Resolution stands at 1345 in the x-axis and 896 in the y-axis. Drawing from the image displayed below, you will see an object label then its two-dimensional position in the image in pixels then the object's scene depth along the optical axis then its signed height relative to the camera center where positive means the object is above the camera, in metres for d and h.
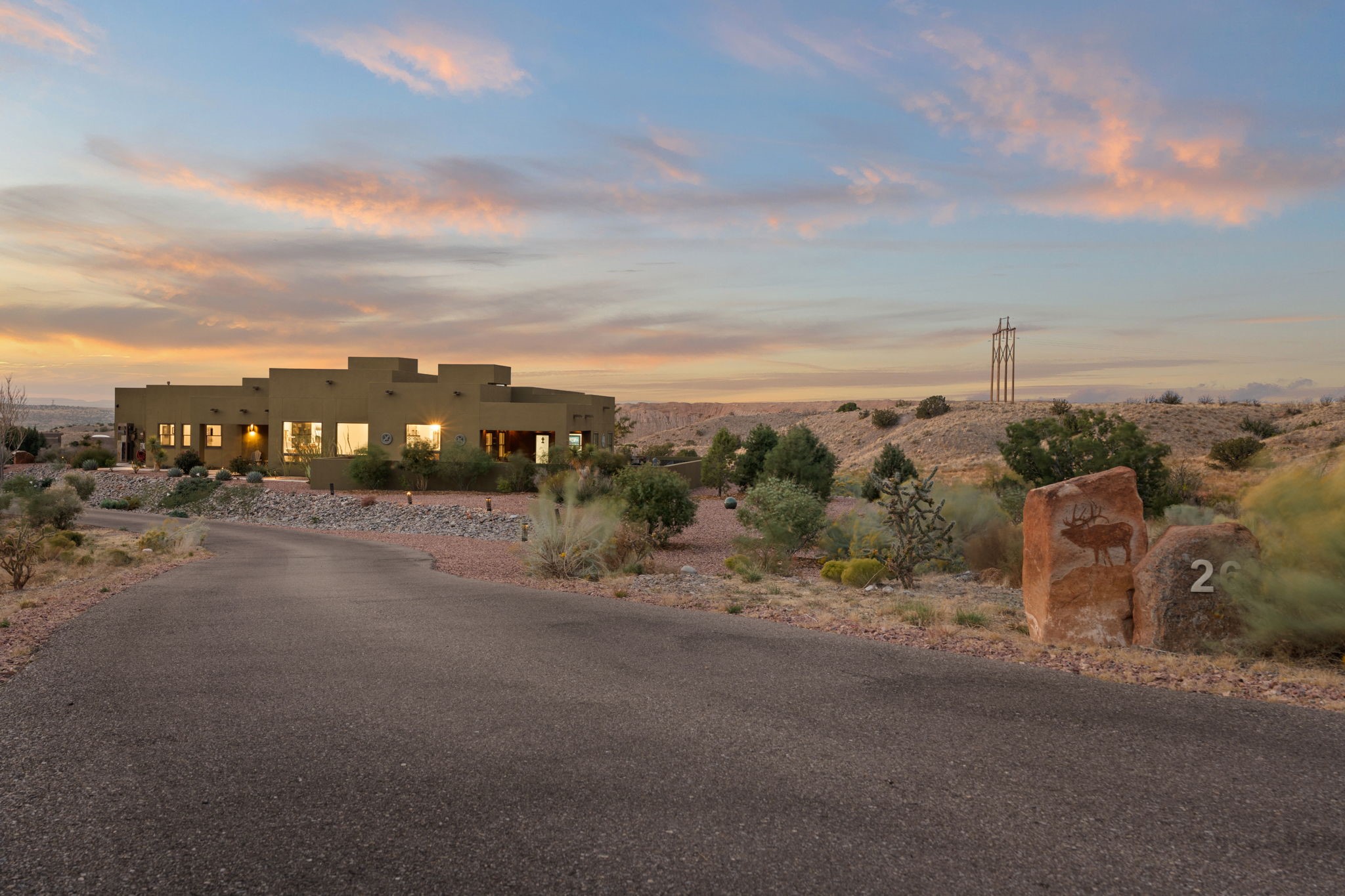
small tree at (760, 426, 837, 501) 25.56 -0.75
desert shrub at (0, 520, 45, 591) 14.89 -2.42
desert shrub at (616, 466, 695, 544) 20.42 -1.62
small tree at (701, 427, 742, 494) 34.66 -1.00
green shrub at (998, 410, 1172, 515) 17.36 -0.17
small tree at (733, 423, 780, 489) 33.91 -0.64
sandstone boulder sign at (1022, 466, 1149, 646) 8.18 -1.16
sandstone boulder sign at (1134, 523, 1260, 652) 7.64 -1.35
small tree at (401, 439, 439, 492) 35.81 -1.36
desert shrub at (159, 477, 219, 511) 34.38 -2.60
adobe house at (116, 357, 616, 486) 40.59 +1.05
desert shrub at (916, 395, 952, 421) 64.12 +2.68
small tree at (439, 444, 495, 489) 36.03 -1.34
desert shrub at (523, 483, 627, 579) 13.88 -1.88
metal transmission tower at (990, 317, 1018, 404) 65.69 +7.15
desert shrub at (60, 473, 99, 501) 34.09 -2.34
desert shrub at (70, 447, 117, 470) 46.53 -1.58
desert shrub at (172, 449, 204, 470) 42.97 -1.53
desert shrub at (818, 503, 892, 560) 14.91 -1.84
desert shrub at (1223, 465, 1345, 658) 7.12 -1.22
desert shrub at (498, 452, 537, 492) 35.50 -1.69
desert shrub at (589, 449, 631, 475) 31.97 -1.00
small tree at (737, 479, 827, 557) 17.25 -1.70
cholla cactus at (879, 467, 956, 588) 13.38 -1.53
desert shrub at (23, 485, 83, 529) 23.30 -2.31
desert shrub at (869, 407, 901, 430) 66.88 +1.86
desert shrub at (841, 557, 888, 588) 13.27 -2.17
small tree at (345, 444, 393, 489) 35.85 -1.56
